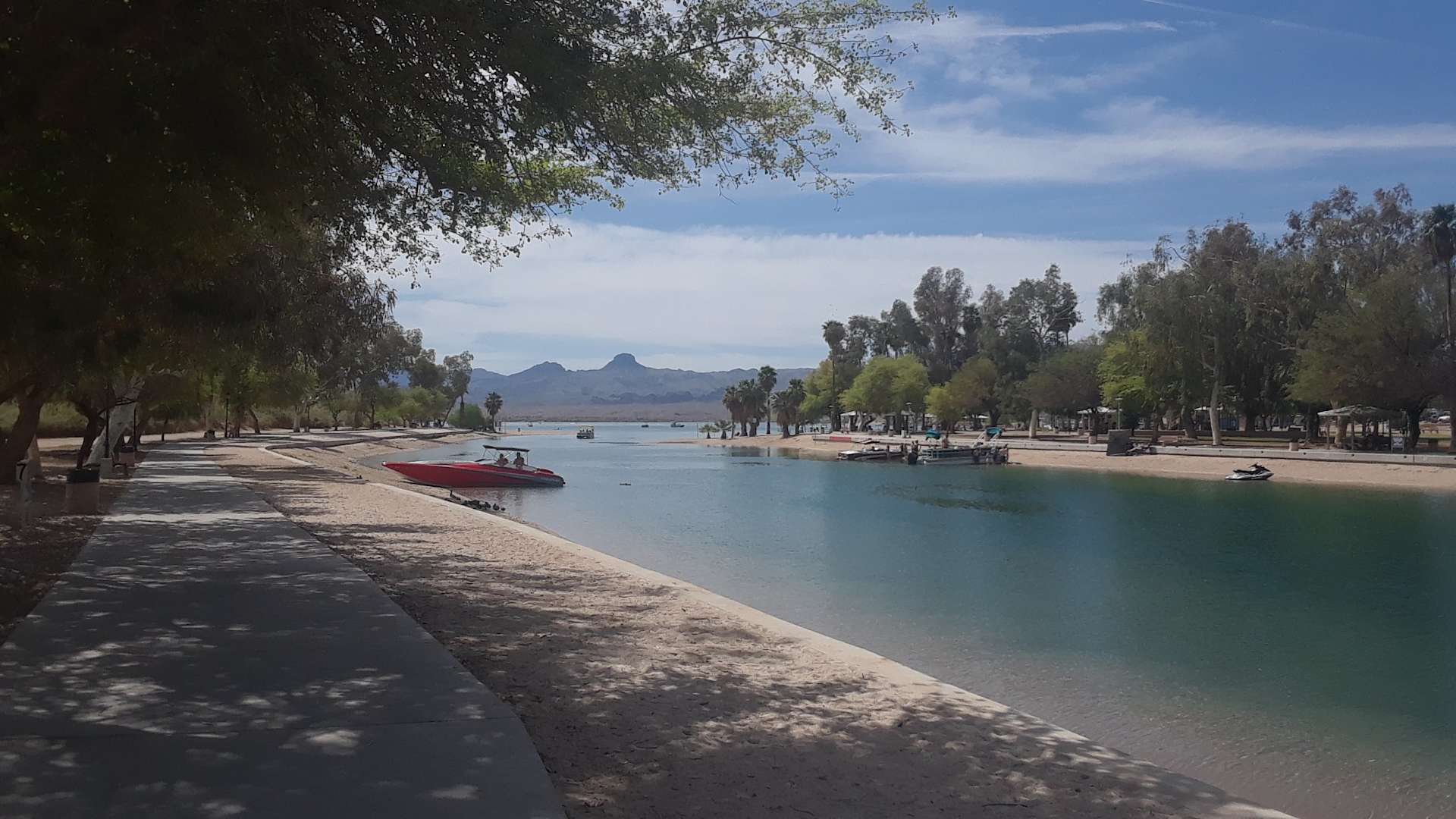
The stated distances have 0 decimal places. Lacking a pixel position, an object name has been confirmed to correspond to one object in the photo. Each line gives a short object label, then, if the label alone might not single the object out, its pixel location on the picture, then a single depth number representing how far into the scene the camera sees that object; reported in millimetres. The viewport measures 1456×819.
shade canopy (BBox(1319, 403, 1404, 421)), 55562
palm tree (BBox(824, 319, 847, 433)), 127625
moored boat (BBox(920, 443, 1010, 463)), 70062
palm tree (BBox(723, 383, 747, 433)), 131875
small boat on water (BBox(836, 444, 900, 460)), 76375
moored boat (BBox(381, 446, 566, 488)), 41906
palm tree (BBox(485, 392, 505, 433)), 191750
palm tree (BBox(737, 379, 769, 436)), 131375
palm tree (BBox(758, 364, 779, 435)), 127319
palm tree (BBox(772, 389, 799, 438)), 130250
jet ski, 48469
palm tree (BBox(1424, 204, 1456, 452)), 56688
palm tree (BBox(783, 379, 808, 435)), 131875
